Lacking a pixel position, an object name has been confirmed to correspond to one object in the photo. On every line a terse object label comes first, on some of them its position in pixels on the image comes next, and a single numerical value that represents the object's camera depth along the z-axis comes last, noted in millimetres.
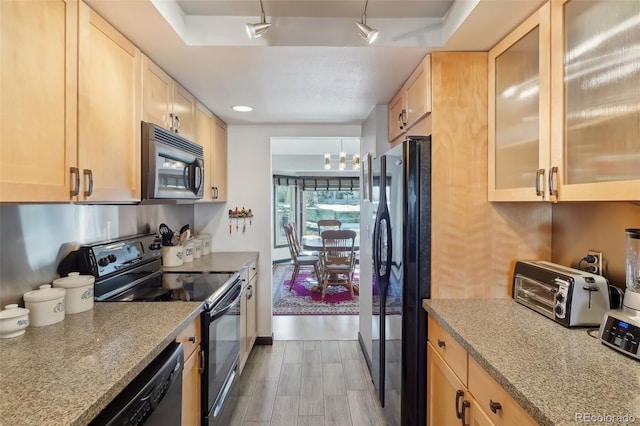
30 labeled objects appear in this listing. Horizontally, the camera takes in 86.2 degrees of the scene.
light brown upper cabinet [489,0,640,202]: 1019
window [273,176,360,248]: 7480
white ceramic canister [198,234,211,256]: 3117
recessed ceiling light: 2682
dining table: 5172
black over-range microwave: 1697
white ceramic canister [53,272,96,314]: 1447
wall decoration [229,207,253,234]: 3332
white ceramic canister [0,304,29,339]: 1163
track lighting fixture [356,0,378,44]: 1409
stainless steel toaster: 1299
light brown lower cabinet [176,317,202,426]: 1489
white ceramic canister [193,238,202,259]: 2887
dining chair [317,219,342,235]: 6905
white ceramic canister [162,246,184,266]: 2527
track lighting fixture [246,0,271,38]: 1406
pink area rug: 4379
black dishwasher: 922
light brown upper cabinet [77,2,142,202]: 1273
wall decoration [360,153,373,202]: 2848
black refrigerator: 1721
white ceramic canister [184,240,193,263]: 2703
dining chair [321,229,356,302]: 4879
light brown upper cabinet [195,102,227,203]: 2621
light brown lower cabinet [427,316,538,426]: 1021
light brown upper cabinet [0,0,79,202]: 975
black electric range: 1659
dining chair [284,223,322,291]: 5465
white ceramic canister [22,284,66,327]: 1291
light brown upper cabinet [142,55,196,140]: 1757
